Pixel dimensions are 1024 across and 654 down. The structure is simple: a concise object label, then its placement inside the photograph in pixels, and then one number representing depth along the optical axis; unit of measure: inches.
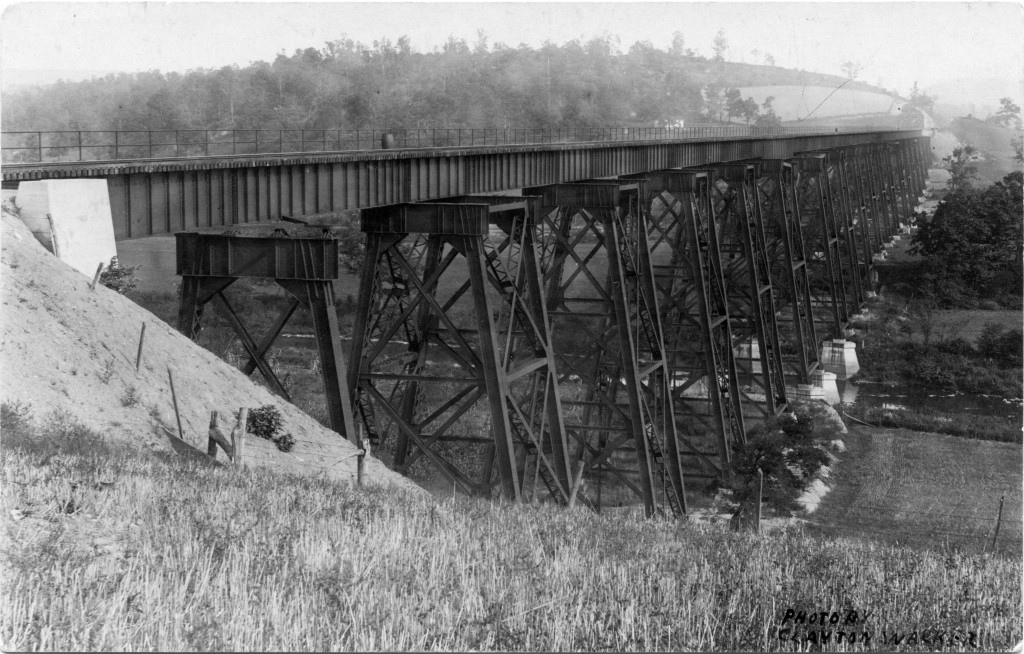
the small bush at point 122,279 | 1243.2
